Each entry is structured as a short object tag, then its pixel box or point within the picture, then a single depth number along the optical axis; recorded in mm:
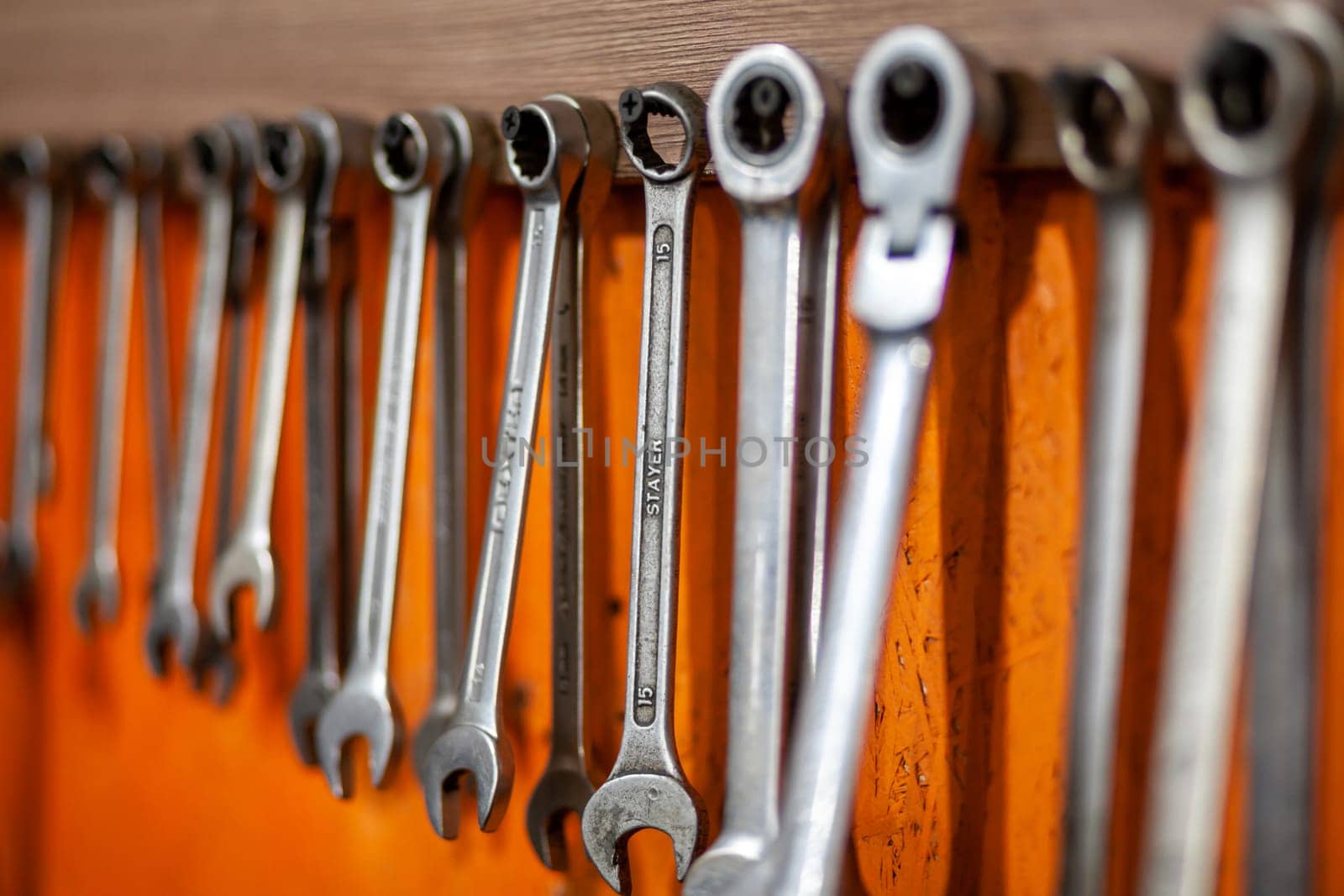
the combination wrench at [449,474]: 852
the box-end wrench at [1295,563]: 519
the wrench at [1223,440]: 508
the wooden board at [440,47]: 609
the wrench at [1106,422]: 562
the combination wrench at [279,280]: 875
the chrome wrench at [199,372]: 956
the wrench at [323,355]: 880
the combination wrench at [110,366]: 1064
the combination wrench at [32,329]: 1122
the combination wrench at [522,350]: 744
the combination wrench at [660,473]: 704
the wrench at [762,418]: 654
